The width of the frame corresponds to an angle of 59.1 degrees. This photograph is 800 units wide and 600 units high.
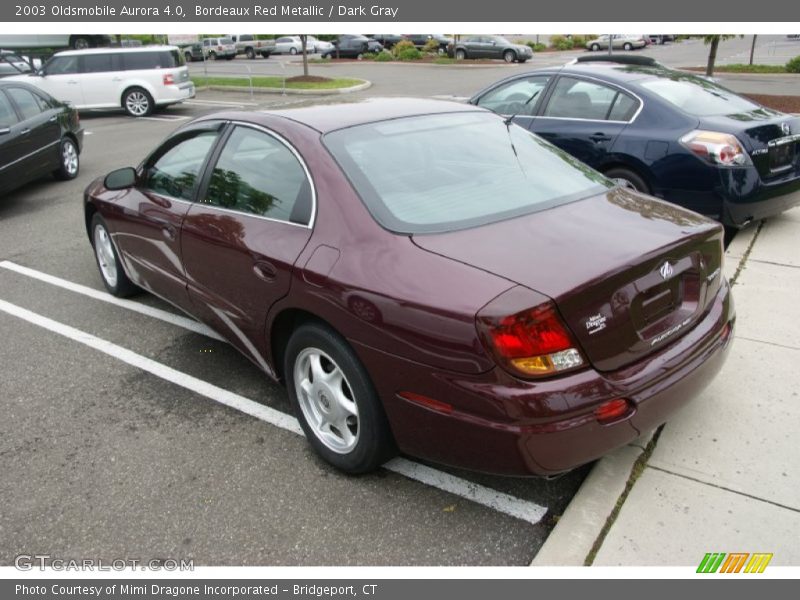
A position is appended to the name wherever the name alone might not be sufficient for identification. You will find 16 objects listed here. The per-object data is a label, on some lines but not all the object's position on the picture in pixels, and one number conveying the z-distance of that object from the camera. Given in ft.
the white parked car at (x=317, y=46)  140.62
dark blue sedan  18.17
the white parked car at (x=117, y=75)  55.62
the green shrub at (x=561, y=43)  151.53
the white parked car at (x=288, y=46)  153.38
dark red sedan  8.21
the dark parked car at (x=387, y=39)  141.49
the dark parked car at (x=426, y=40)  132.16
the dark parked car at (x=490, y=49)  112.06
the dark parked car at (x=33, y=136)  28.60
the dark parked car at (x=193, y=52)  141.18
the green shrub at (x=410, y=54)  118.11
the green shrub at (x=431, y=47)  130.21
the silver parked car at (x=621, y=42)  144.05
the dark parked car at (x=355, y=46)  131.75
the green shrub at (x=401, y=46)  121.49
